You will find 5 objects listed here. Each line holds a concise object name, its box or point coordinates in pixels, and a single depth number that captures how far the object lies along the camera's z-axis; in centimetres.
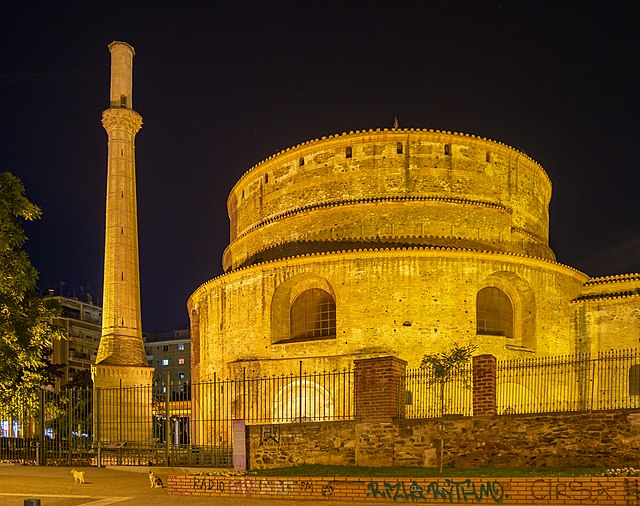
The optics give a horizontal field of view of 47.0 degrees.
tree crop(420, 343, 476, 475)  1454
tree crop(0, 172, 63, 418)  1241
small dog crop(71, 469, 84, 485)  1413
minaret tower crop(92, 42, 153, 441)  2759
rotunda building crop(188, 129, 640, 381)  2273
